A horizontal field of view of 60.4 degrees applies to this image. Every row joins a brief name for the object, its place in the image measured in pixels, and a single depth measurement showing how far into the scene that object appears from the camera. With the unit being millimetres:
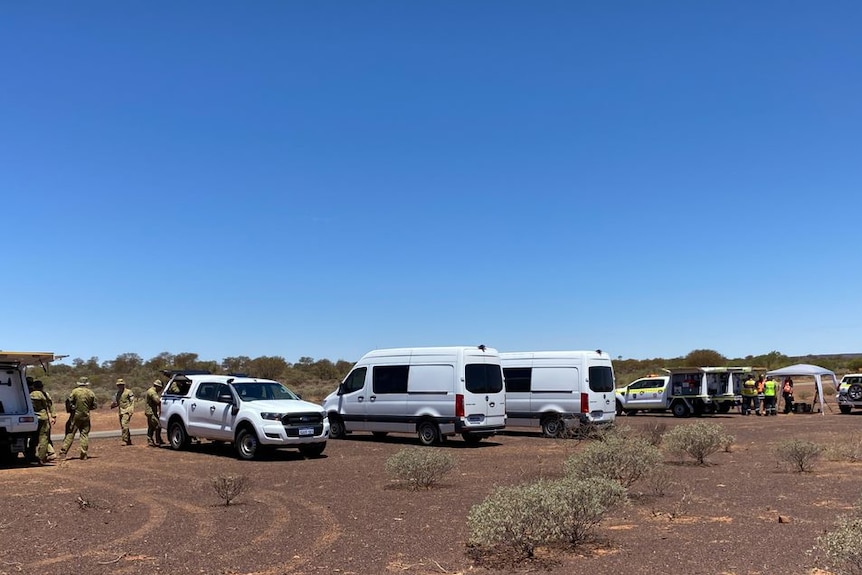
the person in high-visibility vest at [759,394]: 30331
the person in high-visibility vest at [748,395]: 30500
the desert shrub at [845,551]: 4875
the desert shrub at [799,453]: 12180
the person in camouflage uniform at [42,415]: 14828
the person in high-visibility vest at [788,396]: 31312
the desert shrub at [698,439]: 13117
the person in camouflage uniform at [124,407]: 18859
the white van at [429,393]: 17703
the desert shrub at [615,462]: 10078
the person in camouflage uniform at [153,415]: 18531
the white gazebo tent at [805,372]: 30344
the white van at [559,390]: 19781
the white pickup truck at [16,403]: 14078
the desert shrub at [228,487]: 9773
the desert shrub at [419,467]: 10922
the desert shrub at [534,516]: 6621
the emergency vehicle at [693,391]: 29359
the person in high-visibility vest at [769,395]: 29703
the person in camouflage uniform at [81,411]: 15617
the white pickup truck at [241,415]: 15070
